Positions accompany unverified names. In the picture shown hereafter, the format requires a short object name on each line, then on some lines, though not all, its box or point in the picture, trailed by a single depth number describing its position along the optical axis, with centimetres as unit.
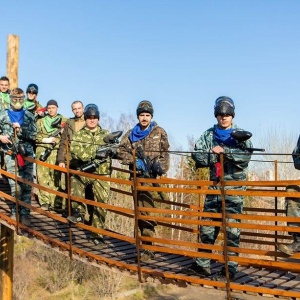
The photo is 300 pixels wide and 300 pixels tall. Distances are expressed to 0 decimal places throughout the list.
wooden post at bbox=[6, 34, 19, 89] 873
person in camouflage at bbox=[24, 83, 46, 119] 689
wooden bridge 378
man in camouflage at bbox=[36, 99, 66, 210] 656
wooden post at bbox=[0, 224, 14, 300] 761
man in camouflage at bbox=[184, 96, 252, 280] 418
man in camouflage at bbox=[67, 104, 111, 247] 529
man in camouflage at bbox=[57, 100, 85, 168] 575
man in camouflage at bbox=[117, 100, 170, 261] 475
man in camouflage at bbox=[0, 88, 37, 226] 552
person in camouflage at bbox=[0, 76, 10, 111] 675
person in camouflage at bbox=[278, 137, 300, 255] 379
